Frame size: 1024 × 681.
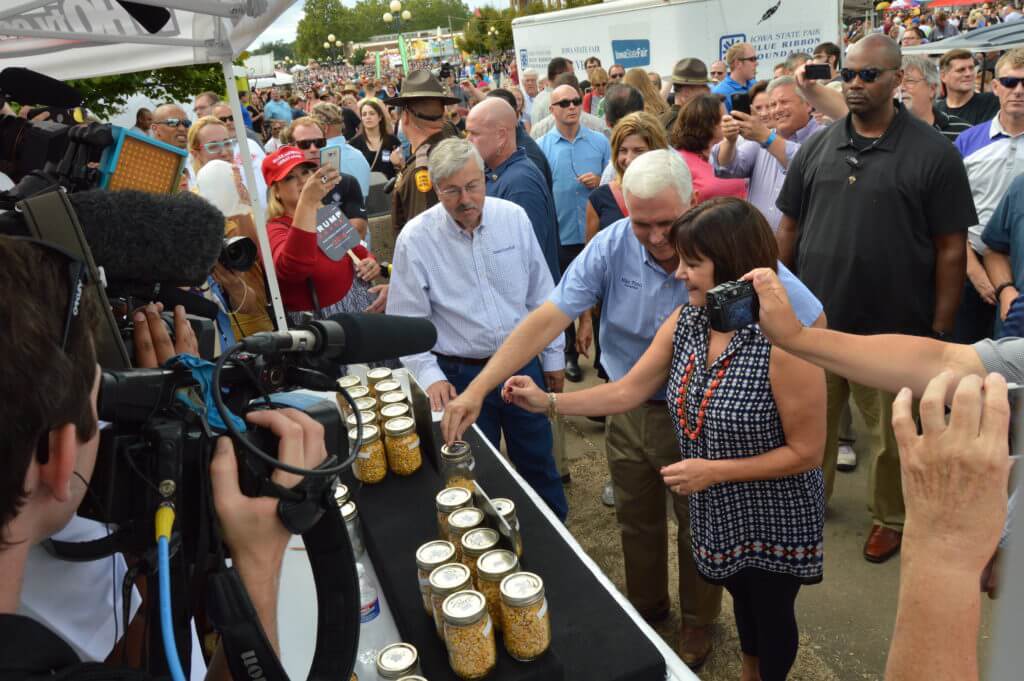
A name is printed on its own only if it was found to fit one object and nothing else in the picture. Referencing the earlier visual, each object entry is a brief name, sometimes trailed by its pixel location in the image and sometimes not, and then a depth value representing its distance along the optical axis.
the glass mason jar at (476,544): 1.71
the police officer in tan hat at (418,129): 4.57
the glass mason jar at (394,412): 2.36
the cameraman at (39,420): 0.80
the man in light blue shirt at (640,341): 2.46
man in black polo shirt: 3.06
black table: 1.53
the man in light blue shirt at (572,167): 5.18
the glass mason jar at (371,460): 2.22
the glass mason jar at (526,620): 1.49
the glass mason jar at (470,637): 1.46
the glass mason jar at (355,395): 2.52
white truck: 10.84
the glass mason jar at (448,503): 1.88
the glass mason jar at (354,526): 1.99
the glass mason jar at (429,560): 1.67
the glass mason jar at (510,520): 1.74
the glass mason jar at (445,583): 1.57
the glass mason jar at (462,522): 1.80
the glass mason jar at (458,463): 2.15
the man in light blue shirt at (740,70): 7.73
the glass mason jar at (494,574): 1.61
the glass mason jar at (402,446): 2.26
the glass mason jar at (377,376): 2.67
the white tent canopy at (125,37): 2.21
